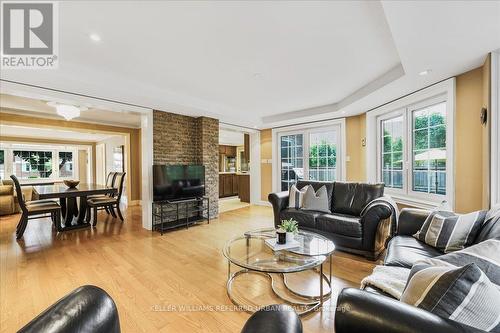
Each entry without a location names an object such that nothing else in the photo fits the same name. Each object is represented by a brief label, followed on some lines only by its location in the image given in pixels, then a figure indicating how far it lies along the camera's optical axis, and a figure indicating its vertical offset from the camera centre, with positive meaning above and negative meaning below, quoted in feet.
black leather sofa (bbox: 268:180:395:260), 8.72 -2.41
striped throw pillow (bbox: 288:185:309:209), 11.95 -1.83
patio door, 17.20 +0.80
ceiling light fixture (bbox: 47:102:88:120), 11.32 +2.96
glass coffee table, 5.78 -2.73
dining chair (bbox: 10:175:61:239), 11.22 -2.32
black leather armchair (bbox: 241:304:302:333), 2.56 -1.93
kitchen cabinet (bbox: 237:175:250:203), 22.82 -2.43
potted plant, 7.18 -2.08
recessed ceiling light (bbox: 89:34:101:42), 7.07 +4.21
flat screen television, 13.12 -1.05
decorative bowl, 13.62 -1.07
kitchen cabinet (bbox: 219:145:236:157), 30.99 +2.11
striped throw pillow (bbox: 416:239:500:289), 3.27 -1.54
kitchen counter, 23.20 -0.97
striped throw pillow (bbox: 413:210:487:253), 5.63 -1.79
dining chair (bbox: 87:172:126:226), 14.32 -2.38
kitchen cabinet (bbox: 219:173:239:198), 25.85 -2.35
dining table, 12.55 -2.26
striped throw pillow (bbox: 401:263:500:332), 2.41 -1.52
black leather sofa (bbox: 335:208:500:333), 2.26 -1.72
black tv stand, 13.24 -3.15
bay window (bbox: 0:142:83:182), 25.31 +0.63
